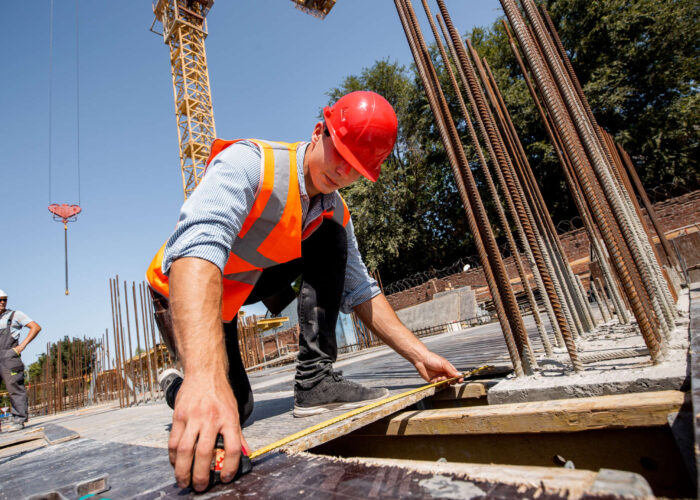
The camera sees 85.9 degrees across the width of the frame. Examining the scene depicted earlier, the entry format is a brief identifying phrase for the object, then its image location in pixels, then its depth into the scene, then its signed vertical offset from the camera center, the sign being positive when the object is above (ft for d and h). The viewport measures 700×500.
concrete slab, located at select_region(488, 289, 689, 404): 3.19 -0.83
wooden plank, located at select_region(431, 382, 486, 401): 4.94 -0.94
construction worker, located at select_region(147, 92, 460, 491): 2.60 +1.23
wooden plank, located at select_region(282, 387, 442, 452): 3.46 -0.76
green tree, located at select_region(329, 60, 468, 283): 73.92 +23.84
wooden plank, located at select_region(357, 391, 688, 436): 2.82 -0.97
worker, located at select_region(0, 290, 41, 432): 14.58 +2.72
